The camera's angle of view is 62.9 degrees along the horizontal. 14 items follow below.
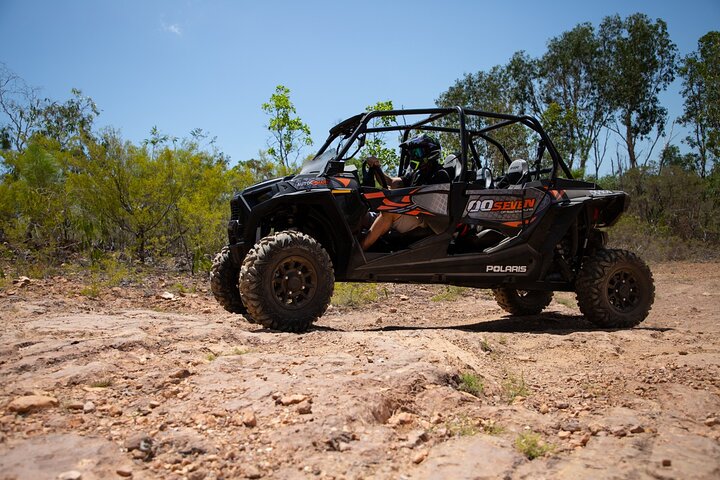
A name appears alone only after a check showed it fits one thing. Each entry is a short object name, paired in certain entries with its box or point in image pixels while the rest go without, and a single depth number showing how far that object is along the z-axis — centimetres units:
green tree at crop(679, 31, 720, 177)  2519
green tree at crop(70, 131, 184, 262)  1109
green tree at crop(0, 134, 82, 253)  1116
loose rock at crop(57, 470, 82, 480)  208
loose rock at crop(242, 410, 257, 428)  266
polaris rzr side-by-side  507
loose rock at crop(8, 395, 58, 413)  264
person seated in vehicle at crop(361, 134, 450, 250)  561
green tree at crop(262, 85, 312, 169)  1645
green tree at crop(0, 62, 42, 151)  2169
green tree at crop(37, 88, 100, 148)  2343
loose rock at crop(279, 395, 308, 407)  287
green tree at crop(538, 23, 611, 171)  3103
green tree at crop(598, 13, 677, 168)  3009
